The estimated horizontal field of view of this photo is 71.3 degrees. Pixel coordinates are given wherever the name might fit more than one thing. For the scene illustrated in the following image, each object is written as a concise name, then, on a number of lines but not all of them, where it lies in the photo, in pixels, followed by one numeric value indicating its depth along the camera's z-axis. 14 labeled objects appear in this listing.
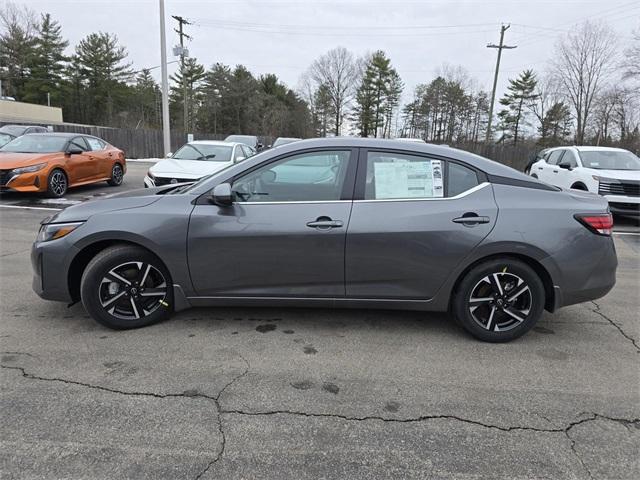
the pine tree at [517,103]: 57.94
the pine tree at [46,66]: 51.66
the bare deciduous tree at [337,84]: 58.78
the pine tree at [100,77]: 54.81
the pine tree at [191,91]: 59.06
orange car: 9.58
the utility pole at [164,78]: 21.56
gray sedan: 3.43
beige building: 40.52
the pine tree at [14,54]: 50.06
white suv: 9.53
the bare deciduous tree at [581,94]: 45.22
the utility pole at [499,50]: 34.60
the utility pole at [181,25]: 35.65
